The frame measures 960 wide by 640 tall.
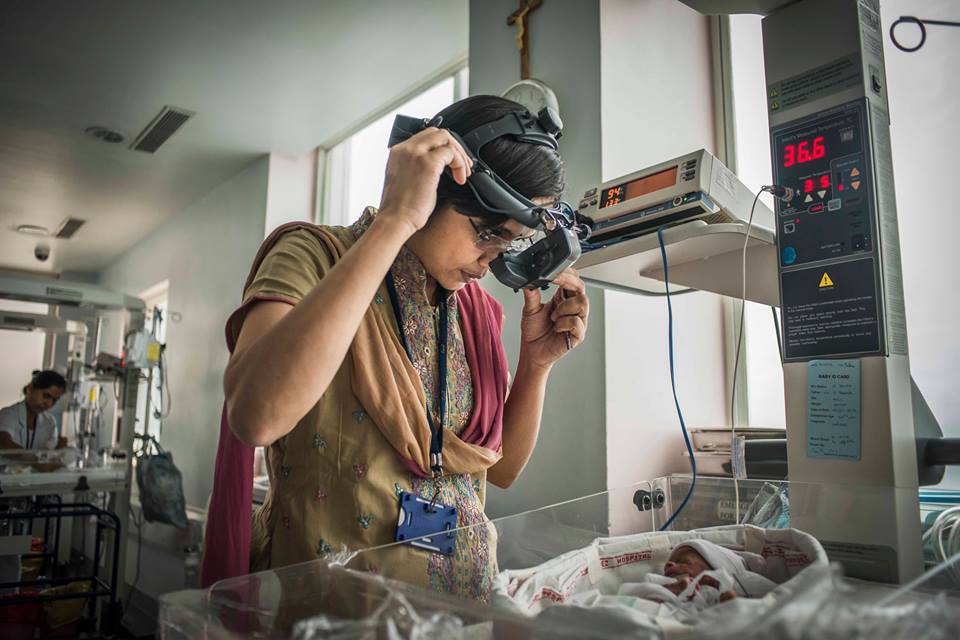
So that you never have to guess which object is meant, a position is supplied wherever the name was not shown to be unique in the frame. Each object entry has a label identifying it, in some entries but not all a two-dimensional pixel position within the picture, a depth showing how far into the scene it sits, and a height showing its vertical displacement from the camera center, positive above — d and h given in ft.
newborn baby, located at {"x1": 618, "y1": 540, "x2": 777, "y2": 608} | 2.56 -0.68
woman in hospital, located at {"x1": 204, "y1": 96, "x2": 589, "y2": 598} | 2.44 +0.19
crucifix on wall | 7.30 +4.25
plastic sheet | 1.27 -0.49
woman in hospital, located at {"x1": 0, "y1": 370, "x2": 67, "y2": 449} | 13.08 -0.14
